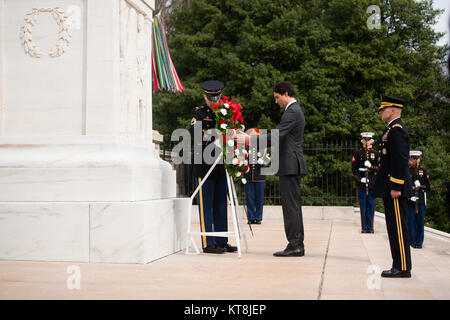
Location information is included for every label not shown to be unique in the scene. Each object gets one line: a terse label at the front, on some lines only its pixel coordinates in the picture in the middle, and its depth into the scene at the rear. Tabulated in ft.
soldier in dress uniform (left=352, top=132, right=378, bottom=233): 39.19
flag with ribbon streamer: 47.60
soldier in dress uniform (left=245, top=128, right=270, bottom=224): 43.45
